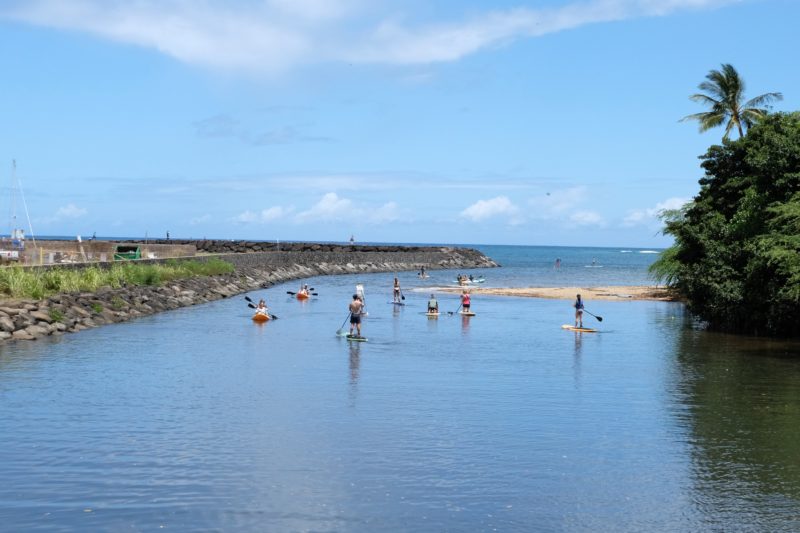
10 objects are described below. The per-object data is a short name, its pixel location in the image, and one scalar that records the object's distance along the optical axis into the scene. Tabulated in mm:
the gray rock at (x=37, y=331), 34969
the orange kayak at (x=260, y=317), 45562
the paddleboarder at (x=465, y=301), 51612
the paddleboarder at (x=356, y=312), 36841
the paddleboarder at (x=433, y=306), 51281
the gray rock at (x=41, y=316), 36531
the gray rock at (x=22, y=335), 34119
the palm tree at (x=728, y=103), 57781
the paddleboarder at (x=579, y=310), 43719
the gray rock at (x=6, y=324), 33875
